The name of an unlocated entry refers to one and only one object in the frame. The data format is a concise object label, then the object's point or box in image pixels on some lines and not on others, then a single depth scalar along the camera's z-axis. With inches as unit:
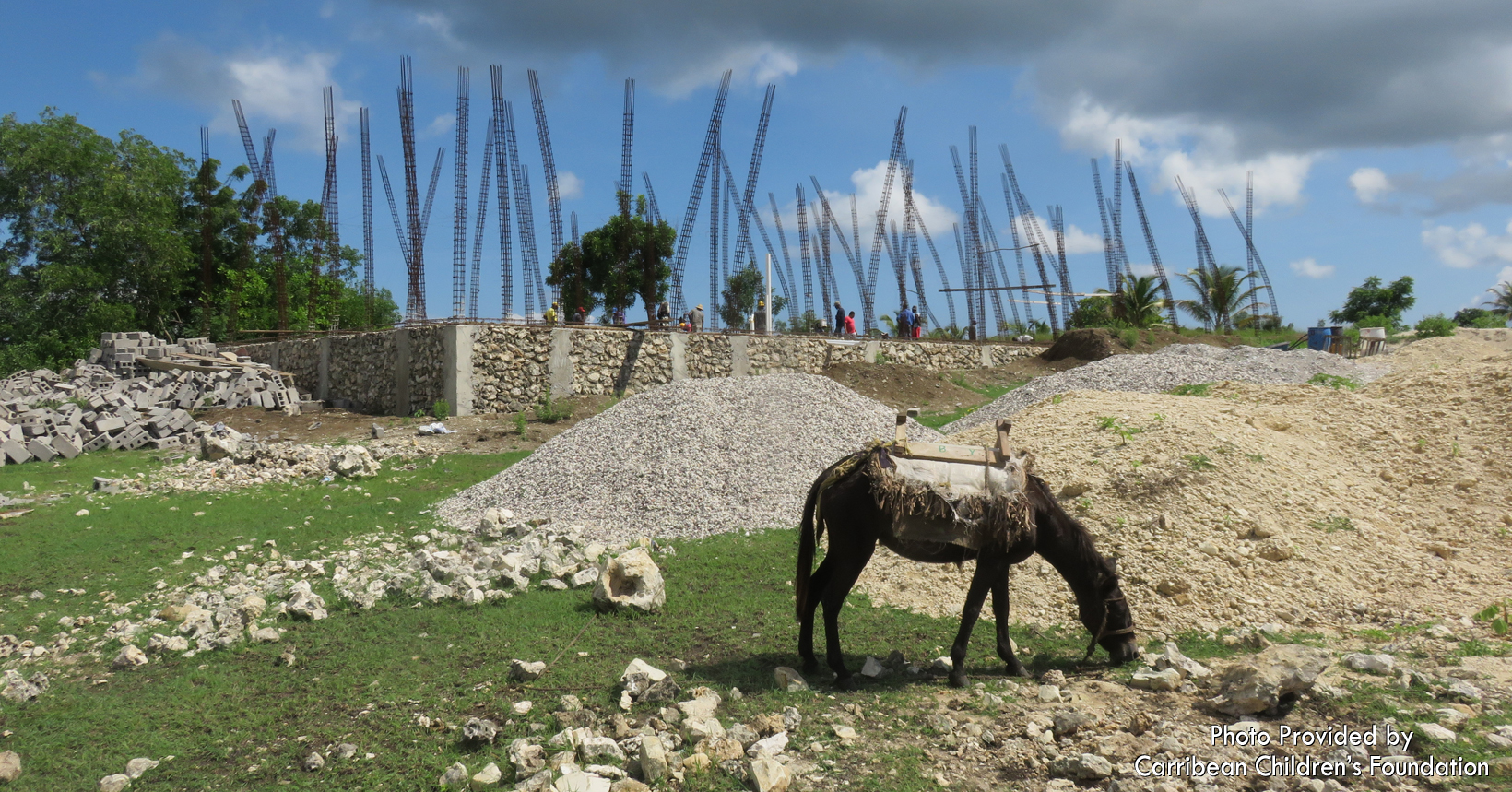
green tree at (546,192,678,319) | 1150.3
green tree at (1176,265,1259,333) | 1290.6
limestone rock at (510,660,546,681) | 205.9
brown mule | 200.5
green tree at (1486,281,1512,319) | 1413.6
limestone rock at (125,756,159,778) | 165.8
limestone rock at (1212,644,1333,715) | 166.9
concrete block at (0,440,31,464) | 578.9
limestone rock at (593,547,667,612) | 263.3
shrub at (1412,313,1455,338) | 1023.6
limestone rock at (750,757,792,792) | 146.7
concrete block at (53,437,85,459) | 594.5
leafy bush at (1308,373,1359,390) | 495.2
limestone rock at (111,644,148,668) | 229.5
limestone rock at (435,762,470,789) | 154.7
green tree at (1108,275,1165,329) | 1254.9
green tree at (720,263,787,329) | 979.8
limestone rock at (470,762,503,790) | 152.6
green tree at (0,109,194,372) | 1176.8
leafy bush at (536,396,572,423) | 700.0
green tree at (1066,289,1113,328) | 1270.9
